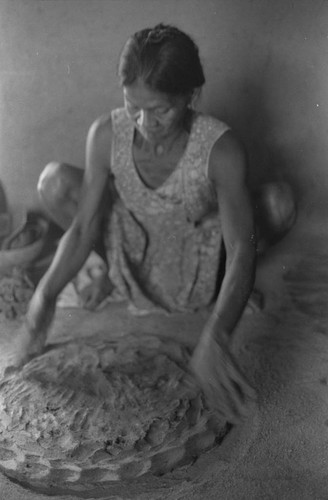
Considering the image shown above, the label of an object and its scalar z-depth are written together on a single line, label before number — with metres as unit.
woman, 1.26
